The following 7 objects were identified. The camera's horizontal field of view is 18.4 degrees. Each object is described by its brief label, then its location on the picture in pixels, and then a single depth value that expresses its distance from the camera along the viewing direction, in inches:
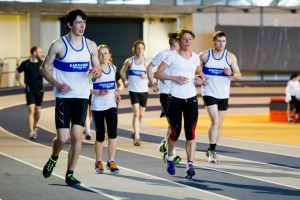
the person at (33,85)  784.9
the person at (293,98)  1088.2
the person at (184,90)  503.5
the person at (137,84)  723.4
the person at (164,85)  591.8
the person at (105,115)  516.4
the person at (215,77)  582.6
